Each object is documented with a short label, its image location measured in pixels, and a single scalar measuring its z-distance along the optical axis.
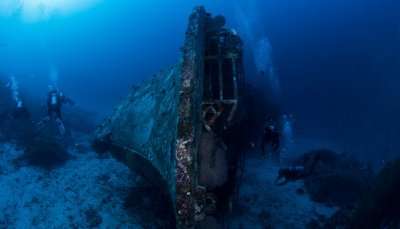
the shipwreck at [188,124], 4.02
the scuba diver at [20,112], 12.88
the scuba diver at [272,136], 9.94
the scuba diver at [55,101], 11.73
